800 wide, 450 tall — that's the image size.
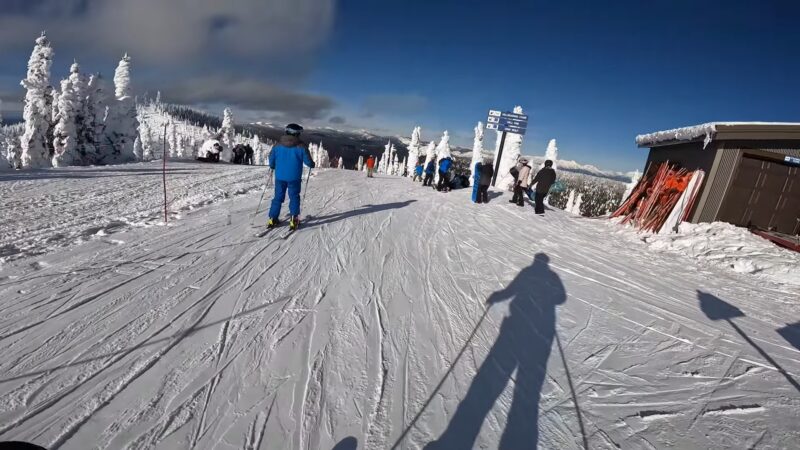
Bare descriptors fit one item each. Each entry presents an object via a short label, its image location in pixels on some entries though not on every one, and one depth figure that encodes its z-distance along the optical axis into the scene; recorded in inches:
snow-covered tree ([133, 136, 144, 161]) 2465.8
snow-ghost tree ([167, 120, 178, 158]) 3213.6
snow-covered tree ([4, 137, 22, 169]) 1322.8
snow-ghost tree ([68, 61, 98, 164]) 1214.3
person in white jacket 552.4
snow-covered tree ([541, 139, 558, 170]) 1464.9
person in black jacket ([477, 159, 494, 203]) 560.4
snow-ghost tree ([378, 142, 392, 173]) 3545.8
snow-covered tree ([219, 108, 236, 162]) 2048.1
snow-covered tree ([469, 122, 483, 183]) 1790.1
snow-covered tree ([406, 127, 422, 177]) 2332.7
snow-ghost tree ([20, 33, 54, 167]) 1093.1
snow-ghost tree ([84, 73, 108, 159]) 1266.9
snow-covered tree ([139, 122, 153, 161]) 2598.2
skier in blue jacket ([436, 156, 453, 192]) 634.2
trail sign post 754.8
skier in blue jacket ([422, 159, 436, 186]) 729.0
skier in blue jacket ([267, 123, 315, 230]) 266.5
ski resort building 408.5
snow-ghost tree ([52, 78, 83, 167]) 1154.0
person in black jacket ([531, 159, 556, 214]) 493.7
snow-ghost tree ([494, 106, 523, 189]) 1195.3
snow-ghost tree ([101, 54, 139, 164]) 1315.2
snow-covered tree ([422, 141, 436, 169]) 2606.3
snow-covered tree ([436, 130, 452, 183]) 1923.0
